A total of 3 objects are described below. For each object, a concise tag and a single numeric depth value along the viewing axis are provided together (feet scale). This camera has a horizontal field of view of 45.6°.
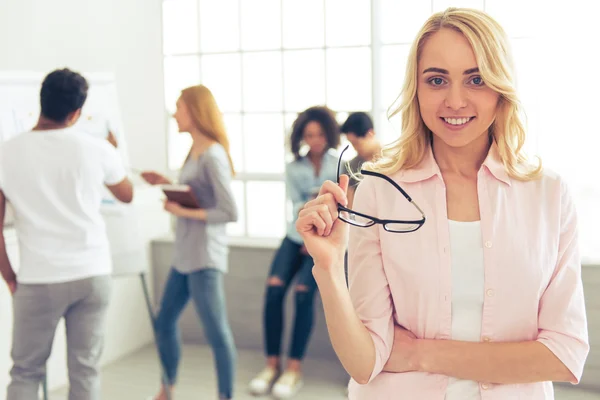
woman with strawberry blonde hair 10.68
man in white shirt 8.79
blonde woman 3.98
